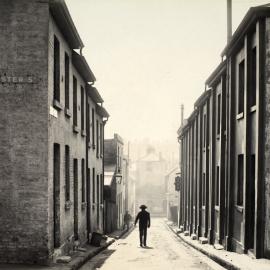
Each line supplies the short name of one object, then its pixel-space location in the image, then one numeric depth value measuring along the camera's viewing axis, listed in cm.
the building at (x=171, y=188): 6494
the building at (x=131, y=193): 6095
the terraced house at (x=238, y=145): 1119
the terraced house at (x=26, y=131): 1026
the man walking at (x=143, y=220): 1834
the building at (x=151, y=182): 7988
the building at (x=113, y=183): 2975
